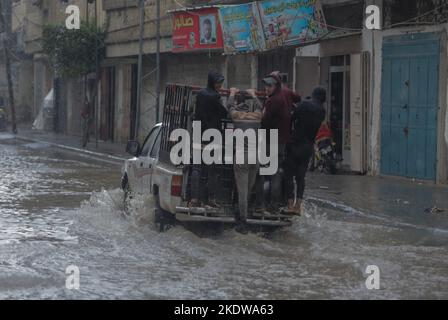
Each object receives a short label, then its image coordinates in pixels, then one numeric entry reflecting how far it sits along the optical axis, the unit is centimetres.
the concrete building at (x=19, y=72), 5169
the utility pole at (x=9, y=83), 4044
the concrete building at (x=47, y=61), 4062
